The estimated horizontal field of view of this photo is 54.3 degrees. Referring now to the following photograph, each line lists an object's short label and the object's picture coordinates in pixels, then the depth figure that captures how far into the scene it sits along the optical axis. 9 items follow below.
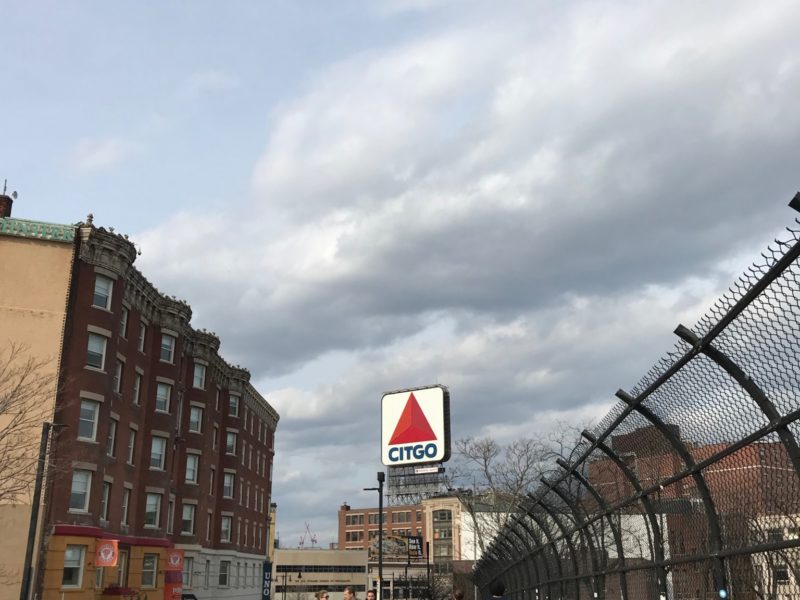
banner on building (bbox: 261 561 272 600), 67.00
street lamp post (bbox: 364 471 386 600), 25.97
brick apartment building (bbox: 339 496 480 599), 117.06
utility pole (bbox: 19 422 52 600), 20.84
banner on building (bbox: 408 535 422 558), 134.10
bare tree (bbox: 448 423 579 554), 49.02
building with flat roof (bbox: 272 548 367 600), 116.81
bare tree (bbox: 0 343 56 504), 28.89
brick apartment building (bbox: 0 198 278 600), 32.25
